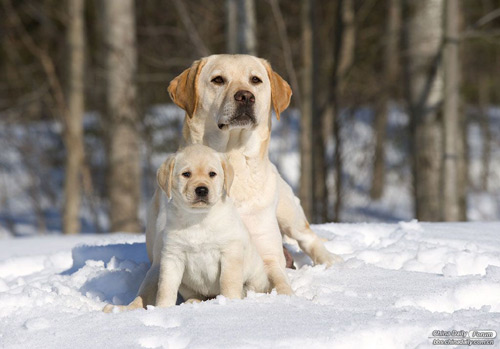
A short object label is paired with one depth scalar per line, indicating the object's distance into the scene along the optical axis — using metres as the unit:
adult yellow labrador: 8.16
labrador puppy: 7.11
